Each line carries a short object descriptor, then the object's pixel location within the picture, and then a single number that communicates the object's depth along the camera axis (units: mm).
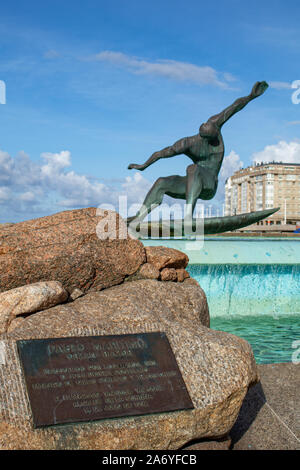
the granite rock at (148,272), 4840
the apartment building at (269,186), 76688
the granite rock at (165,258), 5016
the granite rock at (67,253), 4398
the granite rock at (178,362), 2844
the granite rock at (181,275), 5101
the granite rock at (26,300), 3988
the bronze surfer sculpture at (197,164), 7695
